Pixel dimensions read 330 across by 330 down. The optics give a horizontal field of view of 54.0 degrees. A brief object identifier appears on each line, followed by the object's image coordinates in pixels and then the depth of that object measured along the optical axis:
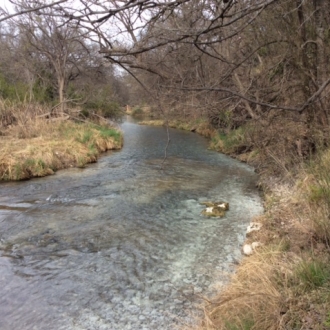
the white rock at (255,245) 4.80
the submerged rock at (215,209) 6.55
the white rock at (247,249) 4.78
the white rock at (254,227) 5.54
